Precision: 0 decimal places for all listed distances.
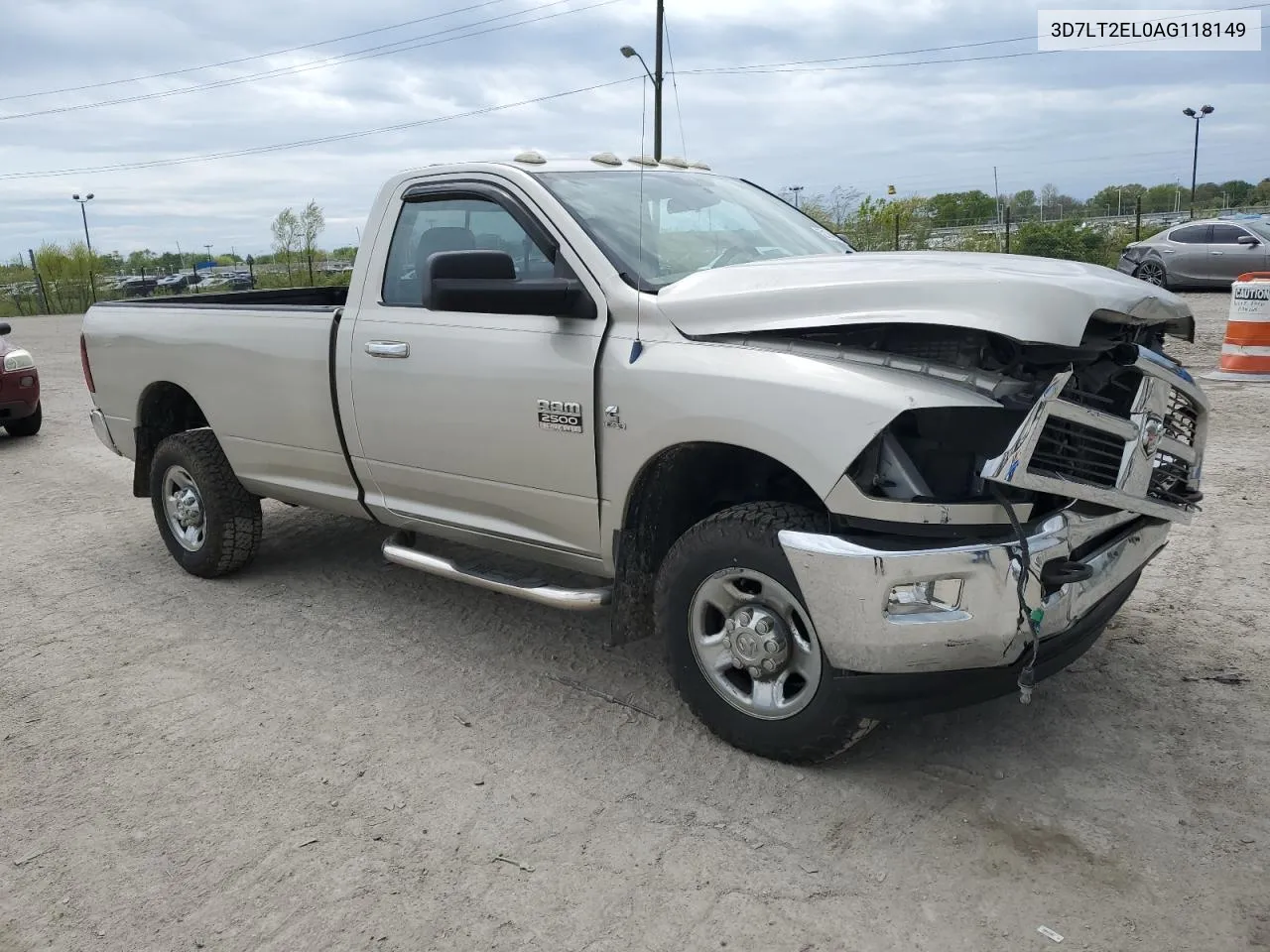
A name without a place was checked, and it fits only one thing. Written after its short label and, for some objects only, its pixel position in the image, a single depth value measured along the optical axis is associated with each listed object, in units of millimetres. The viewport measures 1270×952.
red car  10359
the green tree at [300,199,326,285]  34500
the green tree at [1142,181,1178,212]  39997
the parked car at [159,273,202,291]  41034
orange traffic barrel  10258
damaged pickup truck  3076
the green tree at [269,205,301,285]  34594
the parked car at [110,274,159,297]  41938
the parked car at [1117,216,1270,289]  18297
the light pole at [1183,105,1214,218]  32844
